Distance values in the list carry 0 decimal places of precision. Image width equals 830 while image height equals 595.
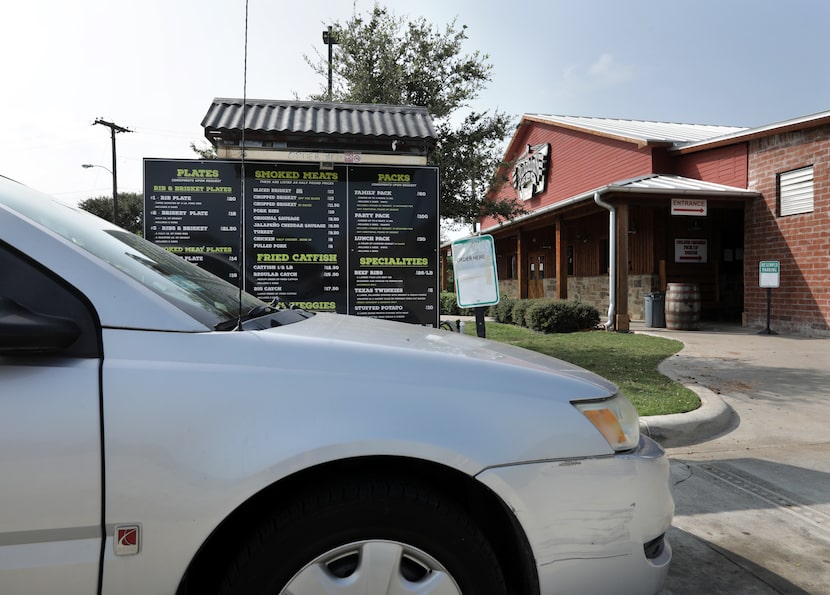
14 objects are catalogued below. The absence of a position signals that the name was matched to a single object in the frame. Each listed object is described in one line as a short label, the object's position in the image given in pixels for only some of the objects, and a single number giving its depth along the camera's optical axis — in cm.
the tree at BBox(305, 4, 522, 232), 1060
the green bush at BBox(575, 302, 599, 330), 1257
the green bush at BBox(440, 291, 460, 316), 2136
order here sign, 449
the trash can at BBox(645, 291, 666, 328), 1312
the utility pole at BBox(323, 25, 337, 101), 1321
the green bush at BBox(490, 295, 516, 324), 1596
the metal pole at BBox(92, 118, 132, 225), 2900
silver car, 130
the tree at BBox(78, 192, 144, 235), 4241
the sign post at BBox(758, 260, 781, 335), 1134
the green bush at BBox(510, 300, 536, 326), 1432
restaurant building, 1133
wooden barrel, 1248
